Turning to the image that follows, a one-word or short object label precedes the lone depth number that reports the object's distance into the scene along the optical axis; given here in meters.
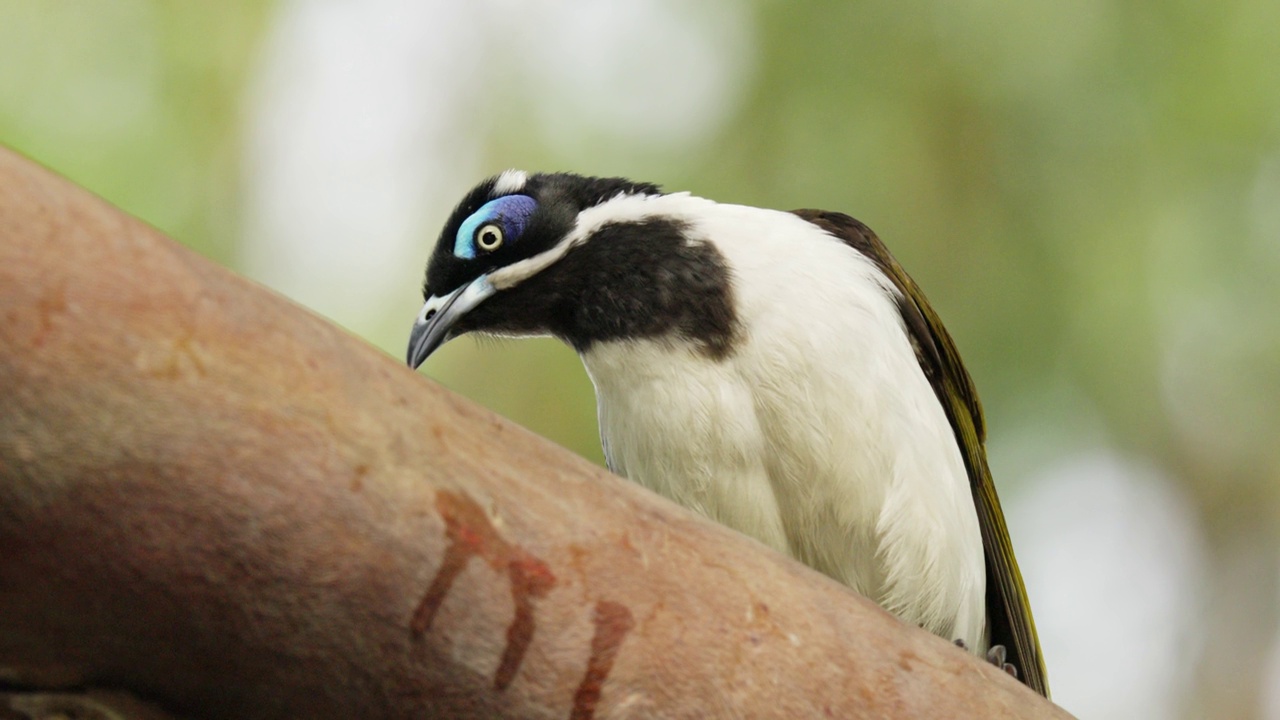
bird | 5.08
